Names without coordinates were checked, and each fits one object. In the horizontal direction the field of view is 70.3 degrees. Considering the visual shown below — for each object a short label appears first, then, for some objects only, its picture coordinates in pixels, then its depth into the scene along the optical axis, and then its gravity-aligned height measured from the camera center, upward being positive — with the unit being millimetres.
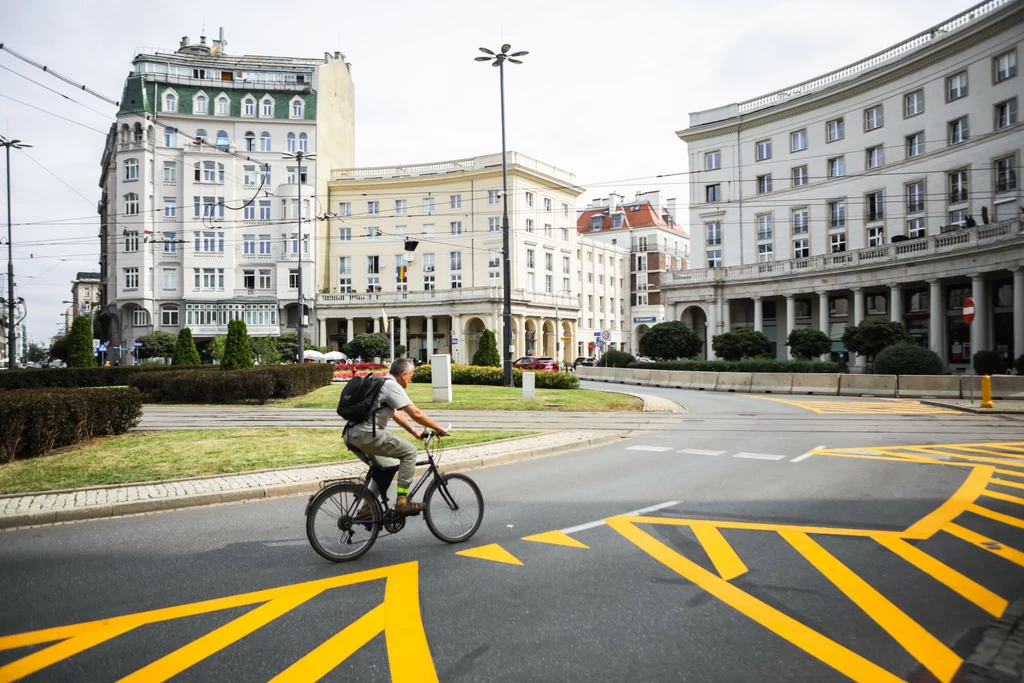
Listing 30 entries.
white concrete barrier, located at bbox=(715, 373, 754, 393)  32850 -1803
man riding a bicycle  6535 -805
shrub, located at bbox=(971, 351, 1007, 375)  35344 -1135
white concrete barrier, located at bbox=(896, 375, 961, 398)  25984 -1681
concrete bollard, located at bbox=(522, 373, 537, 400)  24273 -1396
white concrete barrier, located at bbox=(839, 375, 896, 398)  27453 -1723
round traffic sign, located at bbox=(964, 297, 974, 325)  21830 +914
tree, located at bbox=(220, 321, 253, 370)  30047 +46
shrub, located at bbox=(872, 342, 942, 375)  31719 -896
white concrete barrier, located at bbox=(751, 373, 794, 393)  31156 -1778
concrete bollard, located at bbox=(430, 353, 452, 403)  24000 -1045
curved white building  39688 +9672
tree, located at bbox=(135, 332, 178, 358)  62719 +357
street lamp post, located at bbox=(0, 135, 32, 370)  37425 +3304
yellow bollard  21623 -1580
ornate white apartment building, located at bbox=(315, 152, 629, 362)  73250 +9992
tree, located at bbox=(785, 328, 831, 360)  43719 -17
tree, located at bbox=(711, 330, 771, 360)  44938 -146
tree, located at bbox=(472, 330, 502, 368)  42969 -596
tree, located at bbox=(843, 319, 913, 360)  37656 +248
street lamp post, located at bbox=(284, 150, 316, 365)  42062 +853
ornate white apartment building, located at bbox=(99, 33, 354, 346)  66188 +14484
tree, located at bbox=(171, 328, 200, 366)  36906 -65
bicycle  6371 -1530
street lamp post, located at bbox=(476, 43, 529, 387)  27109 +2301
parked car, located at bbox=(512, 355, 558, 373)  53125 -1401
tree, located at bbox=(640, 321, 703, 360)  49656 +111
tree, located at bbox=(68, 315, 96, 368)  33719 +282
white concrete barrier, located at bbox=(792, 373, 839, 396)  29500 -1742
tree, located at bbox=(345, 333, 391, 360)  63000 +108
